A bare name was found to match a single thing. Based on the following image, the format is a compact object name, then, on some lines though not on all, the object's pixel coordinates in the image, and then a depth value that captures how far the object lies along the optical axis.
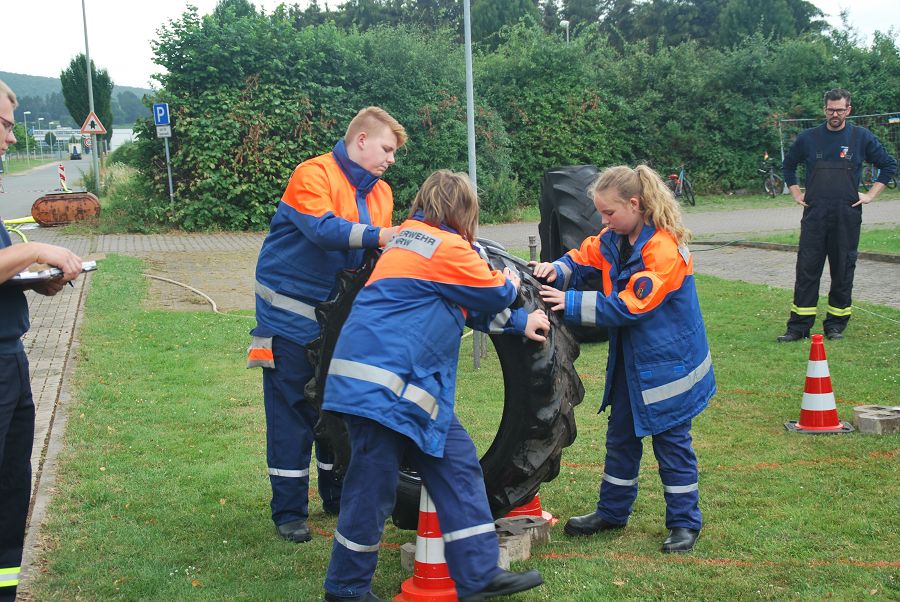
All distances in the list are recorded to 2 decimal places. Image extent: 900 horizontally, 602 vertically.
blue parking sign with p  19.86
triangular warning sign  25.50
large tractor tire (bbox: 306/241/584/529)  4.41
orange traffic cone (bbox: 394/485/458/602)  4.00
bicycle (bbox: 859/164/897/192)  25.42
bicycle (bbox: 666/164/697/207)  25.81
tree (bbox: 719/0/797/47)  50.81
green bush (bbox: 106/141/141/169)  21.66
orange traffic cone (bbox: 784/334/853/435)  6.14
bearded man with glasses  8.89
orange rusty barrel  21.66
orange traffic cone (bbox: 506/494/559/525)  4.73
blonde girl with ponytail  4.41
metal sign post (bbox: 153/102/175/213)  19.88
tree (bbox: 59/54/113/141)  46.66
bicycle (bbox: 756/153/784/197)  26.75
